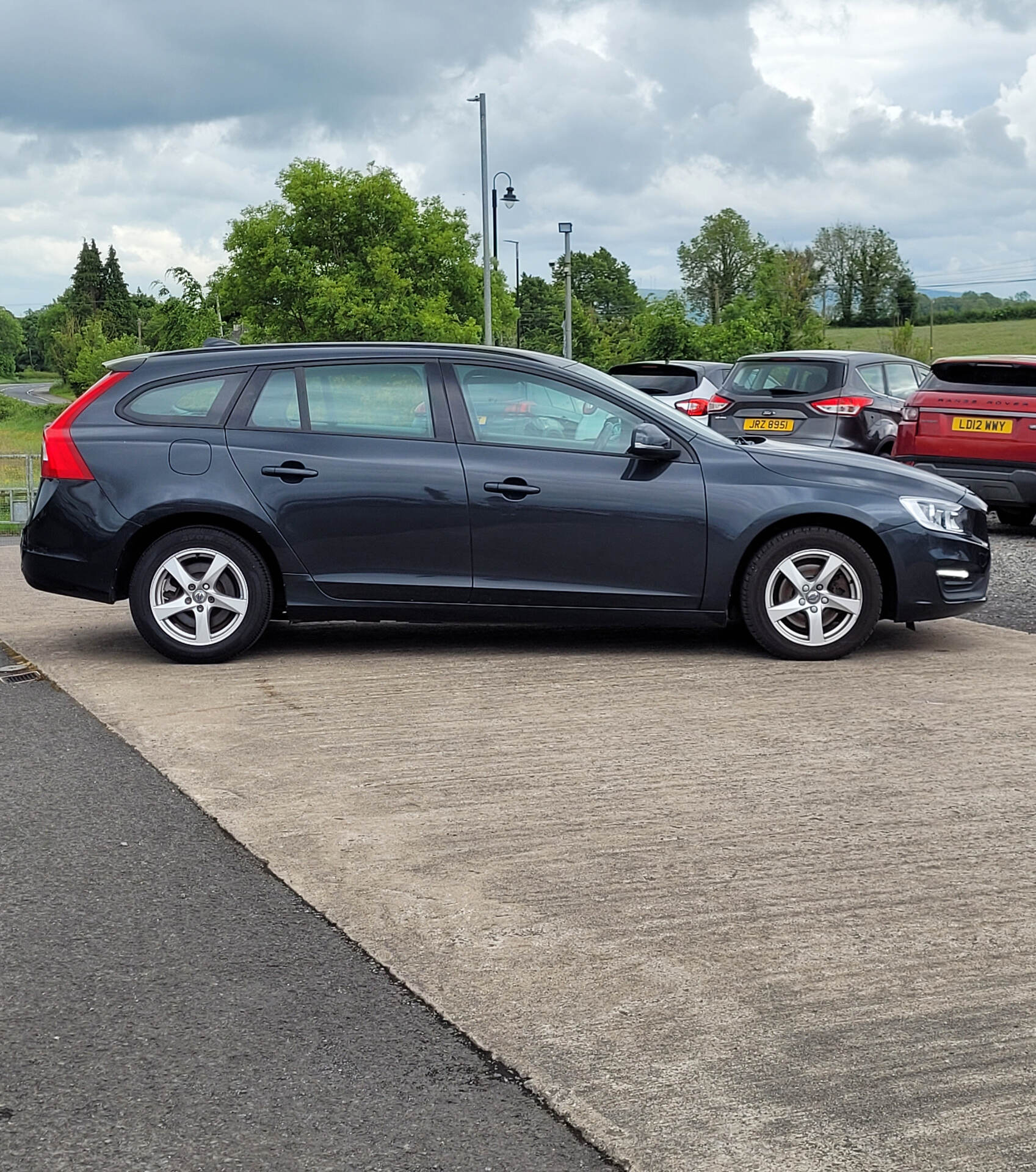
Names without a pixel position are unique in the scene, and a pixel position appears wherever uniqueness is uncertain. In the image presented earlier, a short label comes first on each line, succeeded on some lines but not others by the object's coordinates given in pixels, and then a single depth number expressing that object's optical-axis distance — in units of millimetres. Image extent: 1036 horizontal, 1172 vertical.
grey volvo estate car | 7828
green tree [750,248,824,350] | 58812
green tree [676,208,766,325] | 111562
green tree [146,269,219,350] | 42562
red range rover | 13773
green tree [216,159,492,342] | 76250
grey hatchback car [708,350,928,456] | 16484
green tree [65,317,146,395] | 140250
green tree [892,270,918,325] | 108500
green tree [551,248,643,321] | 129750
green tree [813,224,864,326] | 111875
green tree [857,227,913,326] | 109750
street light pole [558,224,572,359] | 50562
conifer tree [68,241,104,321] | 177500
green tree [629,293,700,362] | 56500
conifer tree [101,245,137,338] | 173375
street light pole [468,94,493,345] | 45562
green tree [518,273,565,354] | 92250
